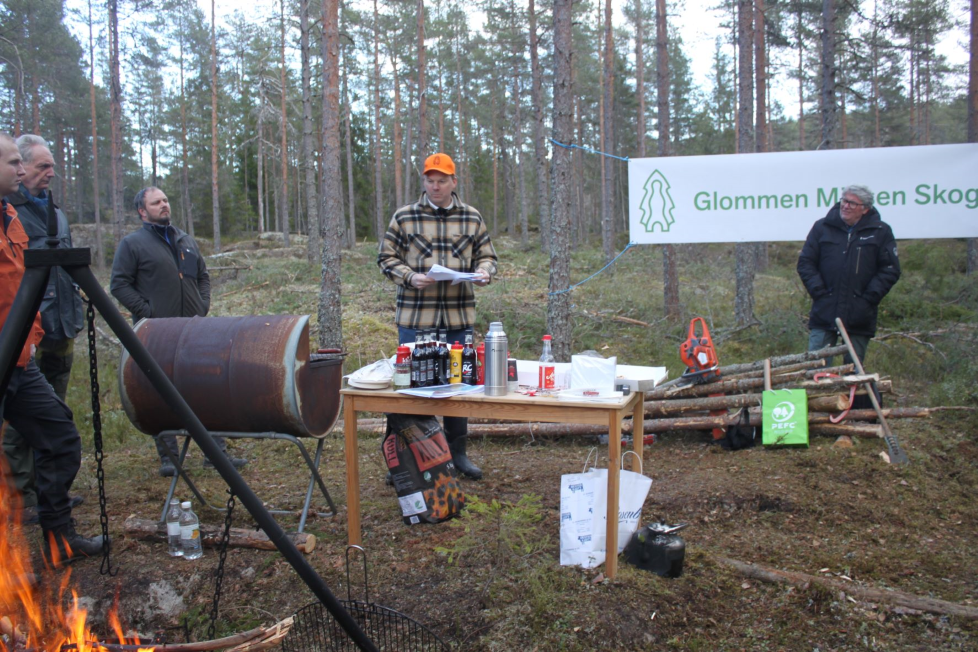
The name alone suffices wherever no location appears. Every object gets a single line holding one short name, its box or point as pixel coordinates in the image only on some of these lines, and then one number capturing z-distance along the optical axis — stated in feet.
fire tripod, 6.25
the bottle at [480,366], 11.97
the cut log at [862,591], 9.34
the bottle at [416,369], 11.57
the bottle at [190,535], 11.58
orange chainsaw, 19.74
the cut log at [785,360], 18.97
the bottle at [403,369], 11.60
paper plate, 11.64
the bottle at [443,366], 11.75
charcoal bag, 12.57
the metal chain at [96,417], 7.43
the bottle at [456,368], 11.78
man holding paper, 14.30
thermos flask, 10.90
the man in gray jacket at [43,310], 12.25
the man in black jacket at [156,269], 15.42
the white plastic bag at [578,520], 10.62
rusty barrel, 11.66
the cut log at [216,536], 11.71
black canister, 10.28
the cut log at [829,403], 17.65
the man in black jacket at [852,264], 18.20
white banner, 21.66
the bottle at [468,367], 11.82
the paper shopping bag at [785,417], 17.22
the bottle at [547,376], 11.30
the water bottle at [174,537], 11.66
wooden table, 10.28
